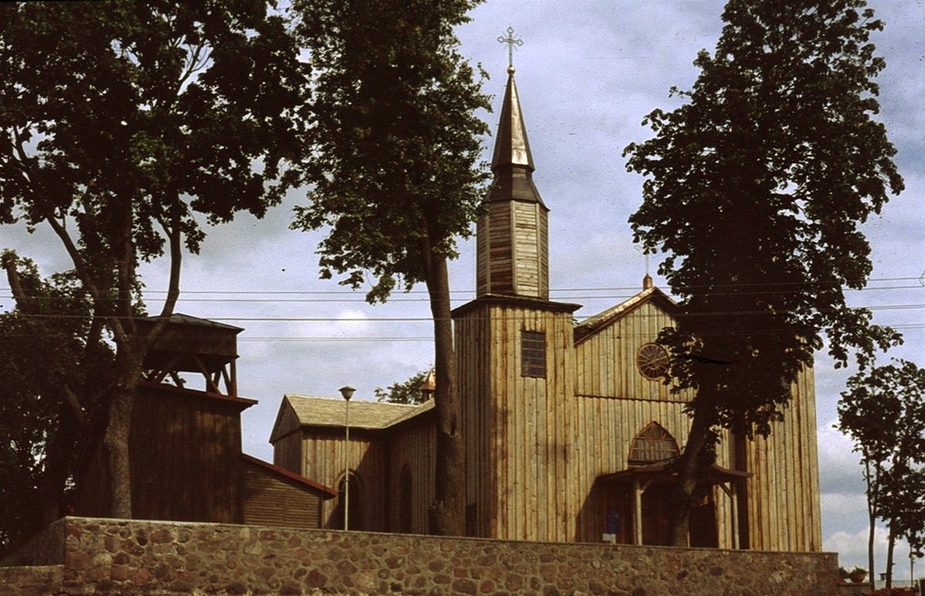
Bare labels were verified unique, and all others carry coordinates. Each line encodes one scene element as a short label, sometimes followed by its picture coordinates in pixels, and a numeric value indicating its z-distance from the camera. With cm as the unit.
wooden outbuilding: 3222
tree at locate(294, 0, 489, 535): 3002
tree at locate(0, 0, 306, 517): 2806
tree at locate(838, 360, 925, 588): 5084
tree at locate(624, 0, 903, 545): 3162
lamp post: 3659
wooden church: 3659
